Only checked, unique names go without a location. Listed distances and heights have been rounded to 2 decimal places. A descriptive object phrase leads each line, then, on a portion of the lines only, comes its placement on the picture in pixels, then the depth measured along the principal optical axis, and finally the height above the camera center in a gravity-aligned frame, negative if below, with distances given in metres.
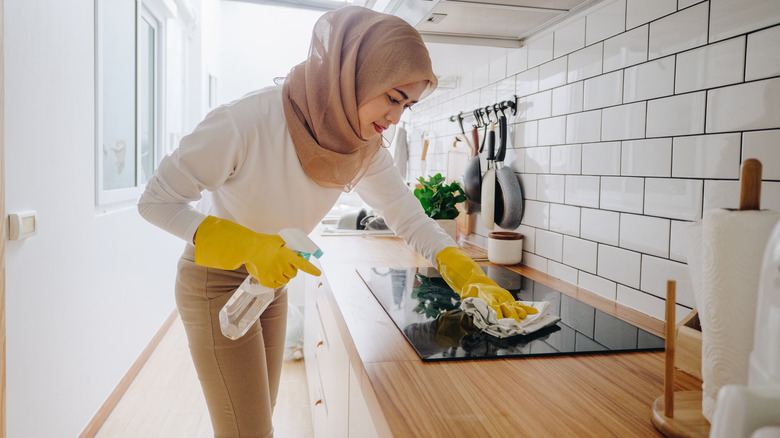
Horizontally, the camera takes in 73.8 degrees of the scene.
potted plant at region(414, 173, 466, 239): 2.07 -0.05
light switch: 1.41 -0.13
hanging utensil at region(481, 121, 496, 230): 1.90 +0.01
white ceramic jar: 1.74 -0.19
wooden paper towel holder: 0.50 -0.26
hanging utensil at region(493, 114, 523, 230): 1.79 -0.01
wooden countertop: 0.64 -0.28
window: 2.25 +0.44
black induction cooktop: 0.91 -0.27
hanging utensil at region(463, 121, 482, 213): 2.10 +0.05
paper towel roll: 0.49 -0.09
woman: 1.06 +0.04
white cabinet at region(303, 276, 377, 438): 0.98 -0.48
